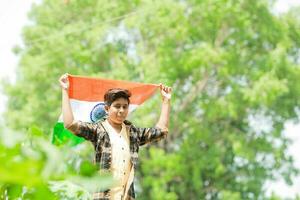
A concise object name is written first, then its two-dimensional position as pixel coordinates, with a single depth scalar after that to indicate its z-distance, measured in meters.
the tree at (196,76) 25.00
